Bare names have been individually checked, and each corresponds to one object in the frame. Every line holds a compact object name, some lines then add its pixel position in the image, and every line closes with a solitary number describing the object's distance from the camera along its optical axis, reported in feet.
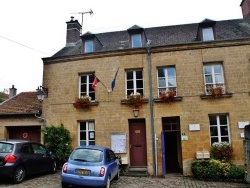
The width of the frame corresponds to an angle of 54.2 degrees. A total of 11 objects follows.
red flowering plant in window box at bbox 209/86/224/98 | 40.42
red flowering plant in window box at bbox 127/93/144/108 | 42.16
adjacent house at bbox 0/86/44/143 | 46.91
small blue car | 26.30
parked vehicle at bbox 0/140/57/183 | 28.93
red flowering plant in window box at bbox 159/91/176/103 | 41.45
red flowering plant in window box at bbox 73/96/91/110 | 43.91
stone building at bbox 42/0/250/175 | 40.42
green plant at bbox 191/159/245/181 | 34.96
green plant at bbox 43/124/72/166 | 42.34
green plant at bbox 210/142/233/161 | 38.14
